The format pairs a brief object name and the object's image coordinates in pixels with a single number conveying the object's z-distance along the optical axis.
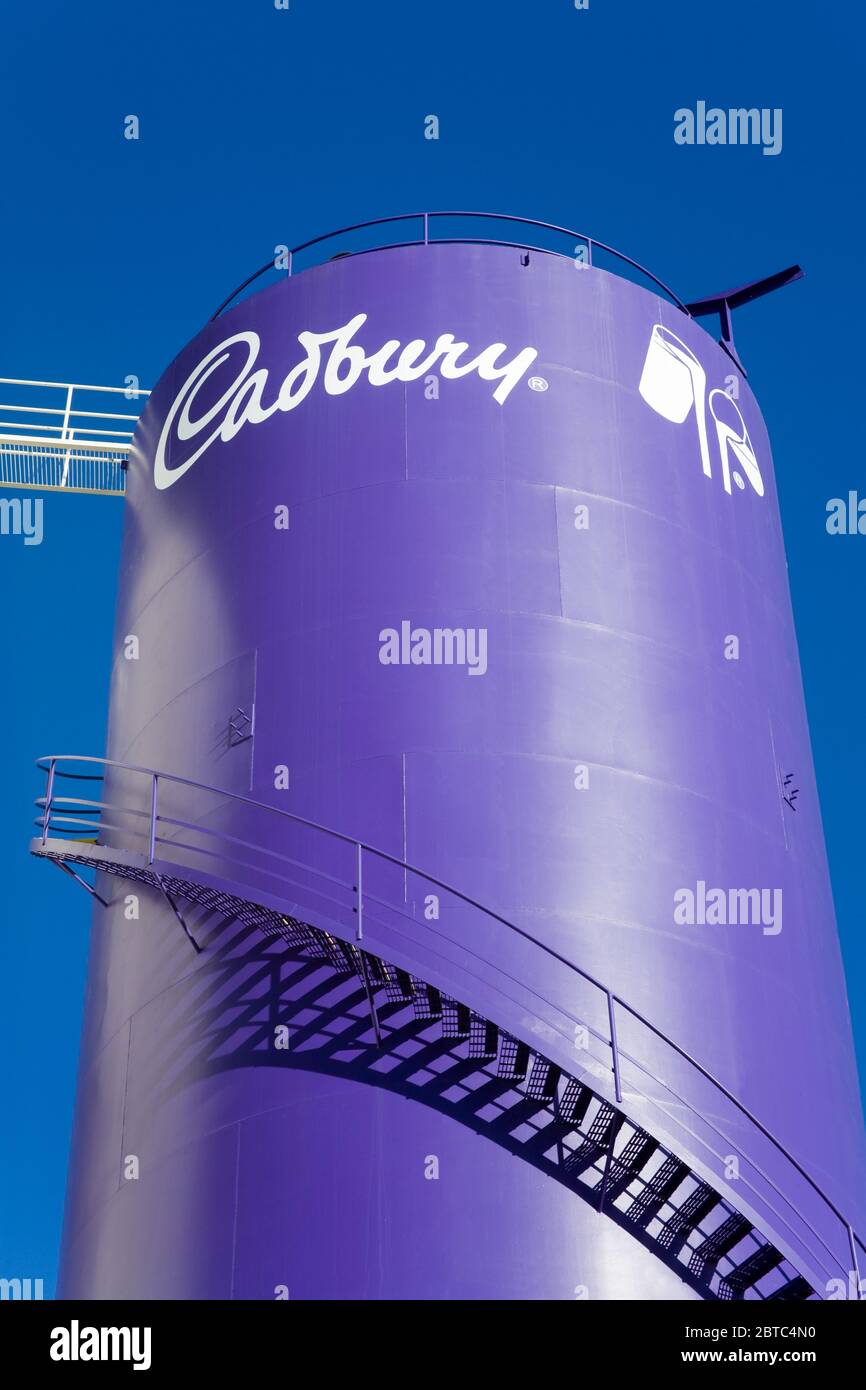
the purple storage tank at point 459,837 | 16.34
